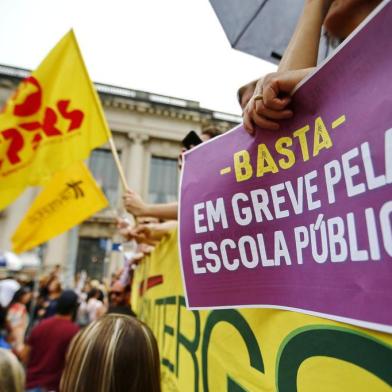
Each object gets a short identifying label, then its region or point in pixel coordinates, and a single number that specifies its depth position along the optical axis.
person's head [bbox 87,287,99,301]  7.76
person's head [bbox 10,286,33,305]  4.82
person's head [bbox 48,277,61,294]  6.04
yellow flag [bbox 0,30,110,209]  2.63
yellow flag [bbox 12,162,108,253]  3.16
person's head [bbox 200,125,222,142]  1.88
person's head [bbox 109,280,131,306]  3.38
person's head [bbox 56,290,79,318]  3.14
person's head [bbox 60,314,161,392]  0.95
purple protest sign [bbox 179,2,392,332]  0.48
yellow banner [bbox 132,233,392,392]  0.55
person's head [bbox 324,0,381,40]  0.75
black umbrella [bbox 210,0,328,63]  1.52
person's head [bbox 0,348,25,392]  1.22
